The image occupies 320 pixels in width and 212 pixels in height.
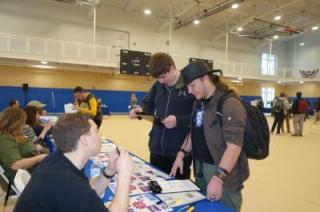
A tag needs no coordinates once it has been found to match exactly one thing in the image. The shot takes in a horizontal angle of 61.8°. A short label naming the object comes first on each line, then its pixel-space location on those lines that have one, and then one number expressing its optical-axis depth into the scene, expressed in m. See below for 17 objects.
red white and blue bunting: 22.04
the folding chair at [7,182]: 2.50
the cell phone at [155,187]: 1.75
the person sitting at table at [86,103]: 5.43
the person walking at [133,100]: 17.30
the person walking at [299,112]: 9.87
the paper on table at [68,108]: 5.43
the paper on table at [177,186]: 1.80
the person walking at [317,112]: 15.51
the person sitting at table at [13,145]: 2.51
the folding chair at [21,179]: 1.55
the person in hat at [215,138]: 1.59
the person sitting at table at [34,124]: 3.77
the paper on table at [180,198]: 1.60
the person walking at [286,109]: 10.44
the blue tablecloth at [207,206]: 1.53
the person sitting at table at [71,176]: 1.05
